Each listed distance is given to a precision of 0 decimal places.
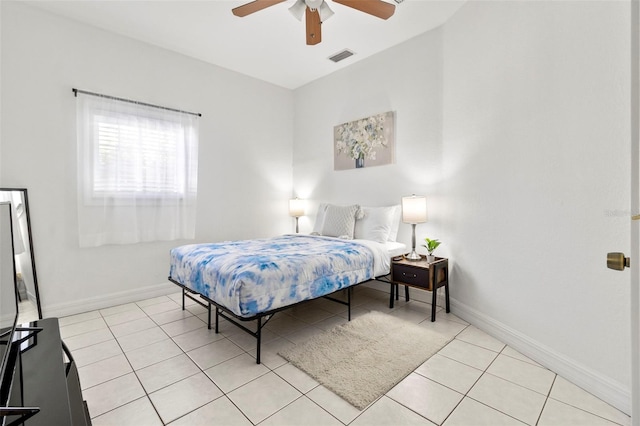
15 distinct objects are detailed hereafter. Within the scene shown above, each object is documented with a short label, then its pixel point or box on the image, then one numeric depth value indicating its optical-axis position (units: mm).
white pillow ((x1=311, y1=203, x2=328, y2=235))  3909
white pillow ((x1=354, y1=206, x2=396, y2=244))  3318
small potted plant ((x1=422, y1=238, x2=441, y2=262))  2895
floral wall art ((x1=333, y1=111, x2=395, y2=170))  3609
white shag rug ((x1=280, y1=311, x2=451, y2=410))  1782
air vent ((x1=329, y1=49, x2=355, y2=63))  3671
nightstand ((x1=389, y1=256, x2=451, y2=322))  2699
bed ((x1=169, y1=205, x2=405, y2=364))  2008
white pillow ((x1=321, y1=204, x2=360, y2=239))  3490
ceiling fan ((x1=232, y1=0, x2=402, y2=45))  2203
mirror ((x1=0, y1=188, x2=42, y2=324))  2501
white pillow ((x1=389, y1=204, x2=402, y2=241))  3404
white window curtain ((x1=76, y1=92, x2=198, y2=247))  3000
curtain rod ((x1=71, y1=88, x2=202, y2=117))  2930
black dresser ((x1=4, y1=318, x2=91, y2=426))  814
